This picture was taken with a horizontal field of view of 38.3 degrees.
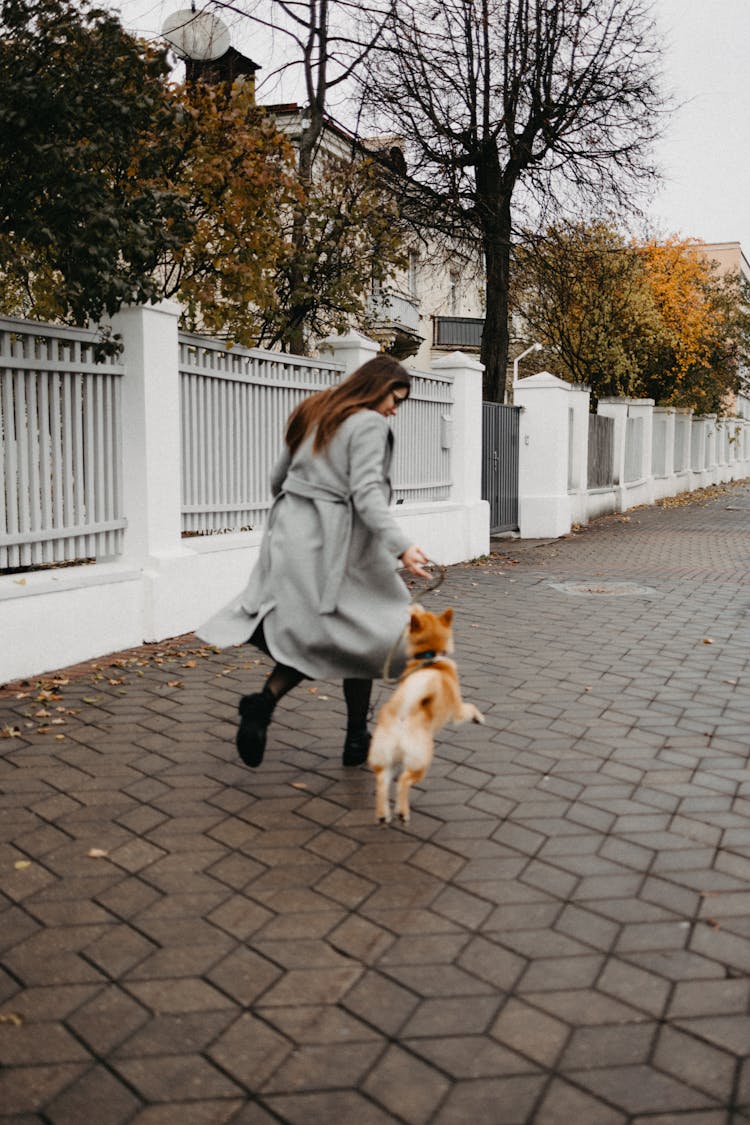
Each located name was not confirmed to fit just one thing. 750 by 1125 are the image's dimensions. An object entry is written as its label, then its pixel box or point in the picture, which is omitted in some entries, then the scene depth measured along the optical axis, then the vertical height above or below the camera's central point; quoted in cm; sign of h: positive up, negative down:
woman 436 -45
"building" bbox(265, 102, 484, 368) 1509 +410
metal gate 1559 -22
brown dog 372 -92
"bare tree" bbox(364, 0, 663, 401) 1783 +565
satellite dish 1216 +474
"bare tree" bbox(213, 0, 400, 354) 1100 +338
